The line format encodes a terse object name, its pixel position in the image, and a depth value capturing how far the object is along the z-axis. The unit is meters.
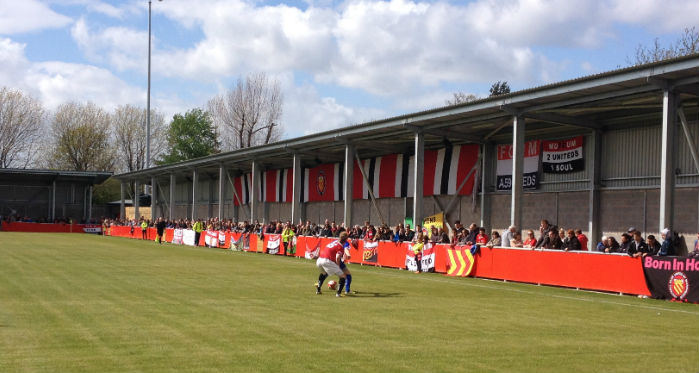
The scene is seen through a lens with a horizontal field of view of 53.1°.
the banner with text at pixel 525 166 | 30.45
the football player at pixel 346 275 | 16.61
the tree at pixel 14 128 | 80.12
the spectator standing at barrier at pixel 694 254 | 16.45
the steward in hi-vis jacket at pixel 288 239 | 36.16
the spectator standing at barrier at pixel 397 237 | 28.20
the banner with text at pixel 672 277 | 16.25
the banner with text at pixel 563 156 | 28.45
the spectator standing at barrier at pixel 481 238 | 23.72
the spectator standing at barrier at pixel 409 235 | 28.14
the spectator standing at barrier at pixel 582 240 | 20.41
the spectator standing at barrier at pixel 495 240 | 23.36
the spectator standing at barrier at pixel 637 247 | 17.89
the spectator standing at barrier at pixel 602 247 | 19.79
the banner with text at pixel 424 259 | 25.78
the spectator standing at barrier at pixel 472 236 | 24.25
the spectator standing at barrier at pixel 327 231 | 33.44
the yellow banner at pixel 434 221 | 35.47
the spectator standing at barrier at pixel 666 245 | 17.48
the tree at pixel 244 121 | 80.19
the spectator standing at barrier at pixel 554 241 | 20.81
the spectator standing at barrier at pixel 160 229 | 49.59
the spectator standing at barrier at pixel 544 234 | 21.11
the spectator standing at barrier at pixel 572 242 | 20.23
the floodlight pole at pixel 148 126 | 64.90
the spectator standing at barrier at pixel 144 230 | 56.44
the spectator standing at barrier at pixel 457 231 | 25.24
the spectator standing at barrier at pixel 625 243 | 18.67
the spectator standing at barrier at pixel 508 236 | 22.80
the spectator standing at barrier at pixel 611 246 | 19.11
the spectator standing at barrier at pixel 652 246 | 17.70
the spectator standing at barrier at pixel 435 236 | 26.12
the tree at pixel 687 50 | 39.78
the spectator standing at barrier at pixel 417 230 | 26.99
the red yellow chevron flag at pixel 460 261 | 23.81
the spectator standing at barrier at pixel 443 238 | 25.82
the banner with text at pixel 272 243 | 37.34
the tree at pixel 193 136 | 87.69
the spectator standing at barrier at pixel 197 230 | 47.43
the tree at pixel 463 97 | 78.84
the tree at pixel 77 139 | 85.75
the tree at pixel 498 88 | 84.62
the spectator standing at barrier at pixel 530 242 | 21.91
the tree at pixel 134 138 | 91.44
